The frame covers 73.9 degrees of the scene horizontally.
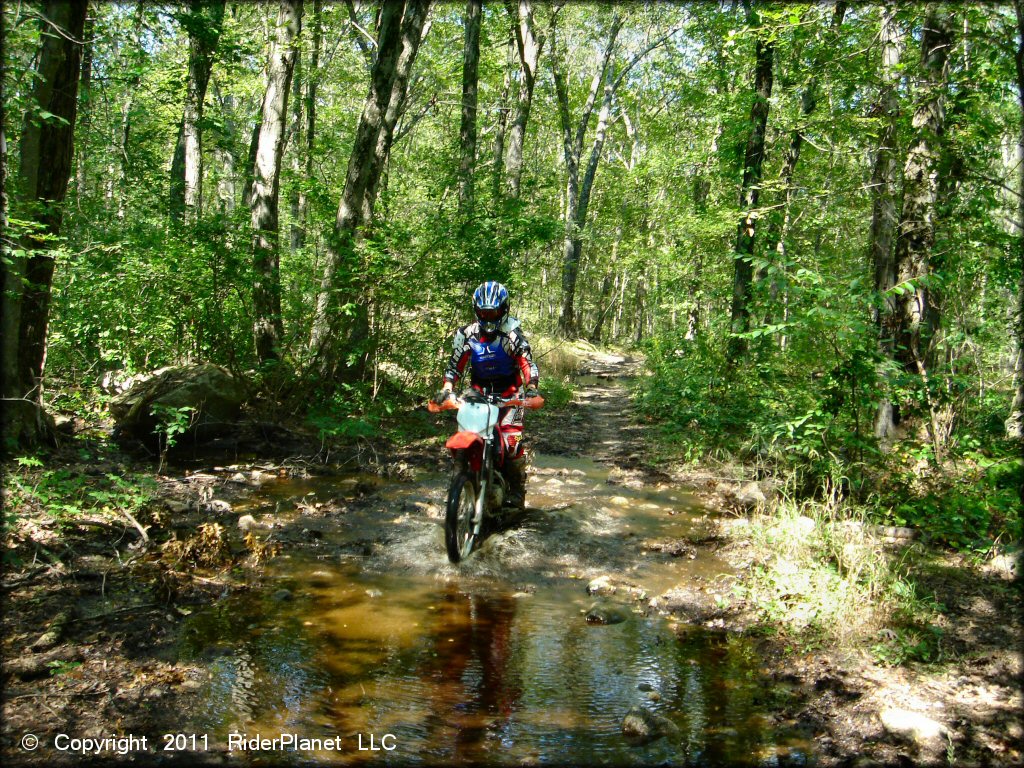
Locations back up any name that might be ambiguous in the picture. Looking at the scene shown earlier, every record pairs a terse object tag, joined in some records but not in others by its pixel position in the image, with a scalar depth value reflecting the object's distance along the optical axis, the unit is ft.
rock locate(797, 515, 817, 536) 20.33
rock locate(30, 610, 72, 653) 12.38
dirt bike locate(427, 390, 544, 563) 19.45
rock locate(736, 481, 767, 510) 27.37
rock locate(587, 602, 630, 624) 16.97
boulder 29.48
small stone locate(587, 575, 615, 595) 18.91
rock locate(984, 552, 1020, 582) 18.42
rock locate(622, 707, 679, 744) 11.85
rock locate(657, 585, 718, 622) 17.42
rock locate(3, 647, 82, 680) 11.48
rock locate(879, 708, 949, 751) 11.16
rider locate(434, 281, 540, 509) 21.43
